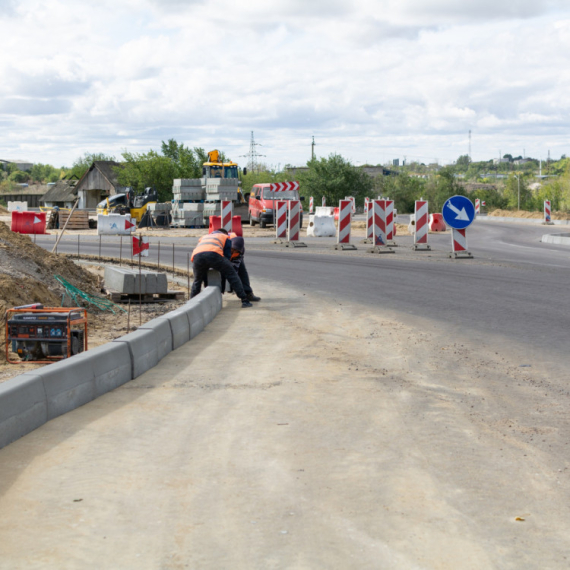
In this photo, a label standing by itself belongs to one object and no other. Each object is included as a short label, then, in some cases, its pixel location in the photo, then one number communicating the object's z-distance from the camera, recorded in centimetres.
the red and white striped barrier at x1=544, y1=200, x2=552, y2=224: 4772
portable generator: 805
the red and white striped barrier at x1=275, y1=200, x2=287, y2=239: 2695
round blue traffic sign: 1964
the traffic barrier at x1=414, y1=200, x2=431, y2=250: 2411
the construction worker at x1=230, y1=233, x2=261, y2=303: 1288
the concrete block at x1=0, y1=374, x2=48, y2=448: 516
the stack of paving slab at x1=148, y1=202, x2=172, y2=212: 4525
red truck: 4072
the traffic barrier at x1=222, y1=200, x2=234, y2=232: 2188
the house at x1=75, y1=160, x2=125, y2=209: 9025
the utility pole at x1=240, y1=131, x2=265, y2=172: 11056
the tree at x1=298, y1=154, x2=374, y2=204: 6881
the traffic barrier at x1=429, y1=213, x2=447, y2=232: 3850
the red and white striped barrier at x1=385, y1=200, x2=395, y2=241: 2348
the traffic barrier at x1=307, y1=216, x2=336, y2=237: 3403
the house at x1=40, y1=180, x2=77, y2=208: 10306
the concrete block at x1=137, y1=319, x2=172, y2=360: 797
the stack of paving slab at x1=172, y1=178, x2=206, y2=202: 4491
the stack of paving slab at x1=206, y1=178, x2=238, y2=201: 4384
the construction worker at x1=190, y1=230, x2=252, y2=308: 1195
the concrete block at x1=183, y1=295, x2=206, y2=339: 945
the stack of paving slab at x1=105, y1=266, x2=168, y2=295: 1293
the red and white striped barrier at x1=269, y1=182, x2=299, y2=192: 3712
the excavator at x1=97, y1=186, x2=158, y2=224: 4719
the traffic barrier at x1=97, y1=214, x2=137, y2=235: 3959
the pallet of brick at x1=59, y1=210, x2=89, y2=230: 4538
